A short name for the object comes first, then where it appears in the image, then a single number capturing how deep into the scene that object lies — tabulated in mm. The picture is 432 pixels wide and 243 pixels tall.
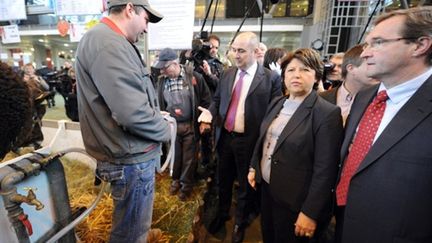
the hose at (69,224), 700
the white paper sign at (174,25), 1737
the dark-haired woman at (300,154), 1105
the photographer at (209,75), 2404
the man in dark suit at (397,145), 787
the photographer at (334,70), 2066
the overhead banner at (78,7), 1809
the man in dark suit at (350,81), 1380
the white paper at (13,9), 2170
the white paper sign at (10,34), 2297
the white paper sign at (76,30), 1980
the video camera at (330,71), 2087
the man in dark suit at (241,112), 1771
